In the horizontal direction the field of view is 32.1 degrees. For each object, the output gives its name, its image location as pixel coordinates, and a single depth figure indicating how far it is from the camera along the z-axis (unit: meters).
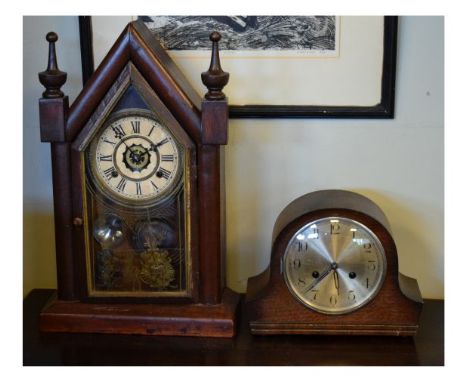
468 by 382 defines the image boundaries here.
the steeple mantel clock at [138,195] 1.54
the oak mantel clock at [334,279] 1.56
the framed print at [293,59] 1.68
